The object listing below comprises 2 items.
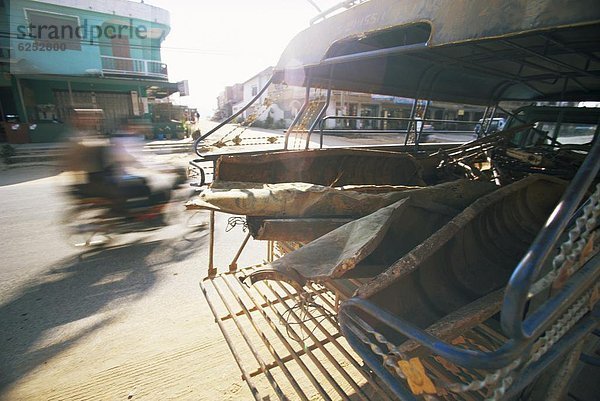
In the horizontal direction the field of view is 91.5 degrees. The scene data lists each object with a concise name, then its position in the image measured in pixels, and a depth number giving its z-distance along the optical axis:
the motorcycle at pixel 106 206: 4.56
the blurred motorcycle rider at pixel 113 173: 4.55
